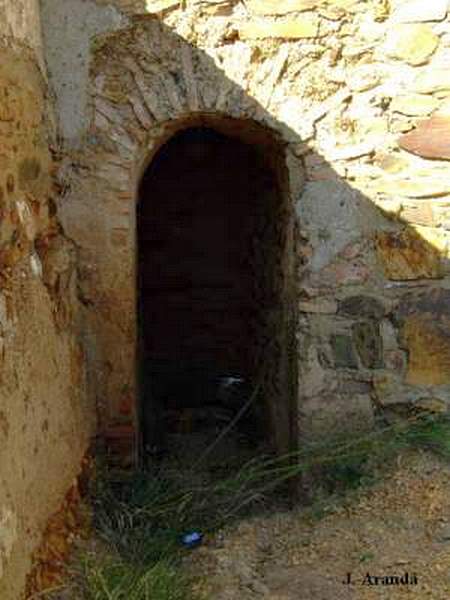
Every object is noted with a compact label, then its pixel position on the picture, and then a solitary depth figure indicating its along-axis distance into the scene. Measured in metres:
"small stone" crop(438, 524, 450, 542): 2.69
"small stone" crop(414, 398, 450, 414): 3.23
